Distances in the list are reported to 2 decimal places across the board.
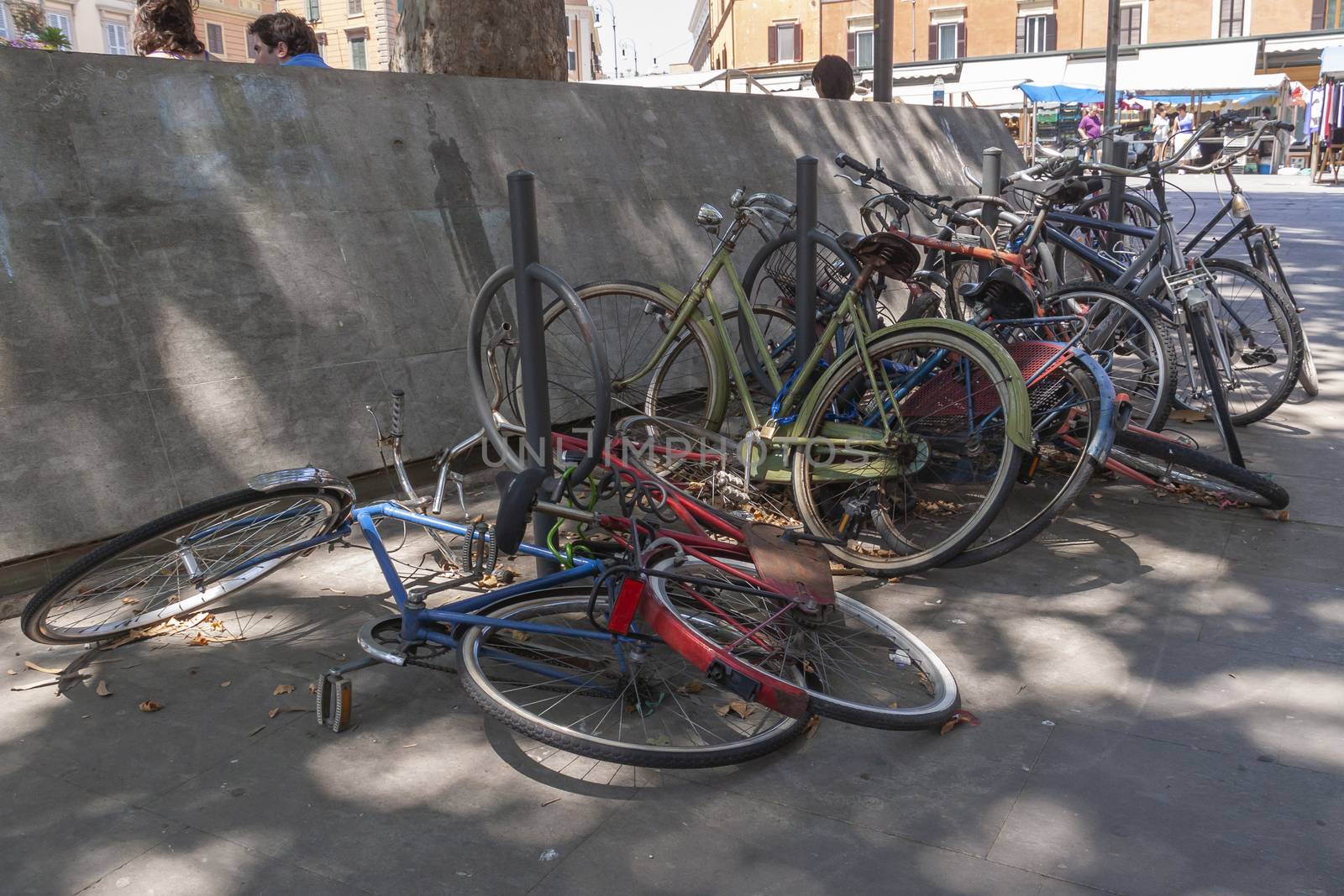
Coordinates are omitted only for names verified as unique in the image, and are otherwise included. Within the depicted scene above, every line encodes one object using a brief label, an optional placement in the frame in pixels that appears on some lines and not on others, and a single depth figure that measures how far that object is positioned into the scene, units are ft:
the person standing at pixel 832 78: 30.60
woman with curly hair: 19.51
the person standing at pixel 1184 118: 100.70
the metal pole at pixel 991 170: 22.17
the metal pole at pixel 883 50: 33.94
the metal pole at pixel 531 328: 10.91
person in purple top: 86.33
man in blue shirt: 20.76
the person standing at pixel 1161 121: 98.86
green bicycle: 12.93
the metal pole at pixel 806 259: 14.85
